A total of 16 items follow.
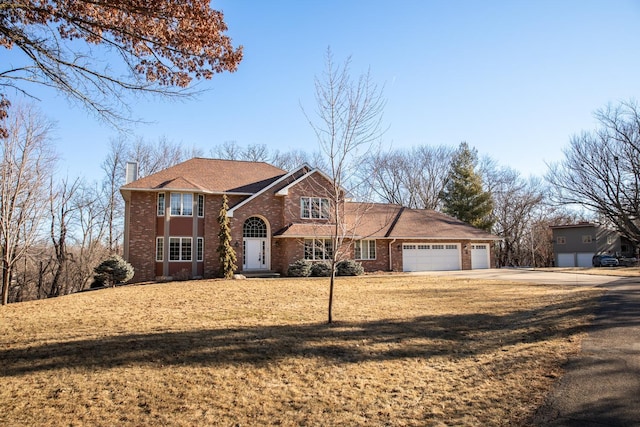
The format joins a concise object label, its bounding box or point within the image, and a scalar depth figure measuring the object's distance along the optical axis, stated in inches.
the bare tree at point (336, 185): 389.4
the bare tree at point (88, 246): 1427.2
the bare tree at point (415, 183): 1841.8
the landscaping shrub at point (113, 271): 792.9
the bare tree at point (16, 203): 589.5
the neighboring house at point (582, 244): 1785.2
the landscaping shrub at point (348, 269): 955.3
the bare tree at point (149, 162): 1566.2
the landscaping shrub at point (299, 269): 922.1
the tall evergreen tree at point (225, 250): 864.9
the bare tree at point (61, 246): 1290.6
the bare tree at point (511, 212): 1834.4
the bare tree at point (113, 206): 1513.3
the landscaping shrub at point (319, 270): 943.7
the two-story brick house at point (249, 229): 923.4
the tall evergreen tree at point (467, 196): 1619.1
